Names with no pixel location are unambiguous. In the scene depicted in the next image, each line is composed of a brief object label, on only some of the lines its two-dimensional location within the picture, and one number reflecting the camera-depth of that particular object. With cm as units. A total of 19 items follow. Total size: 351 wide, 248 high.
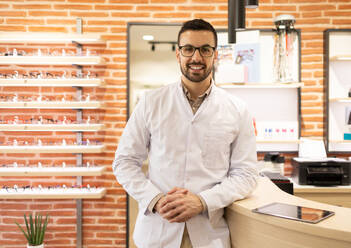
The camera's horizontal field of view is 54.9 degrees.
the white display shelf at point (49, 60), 324
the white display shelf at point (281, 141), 340
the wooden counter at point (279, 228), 122
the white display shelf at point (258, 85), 331
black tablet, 130
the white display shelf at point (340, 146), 363
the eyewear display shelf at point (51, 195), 325
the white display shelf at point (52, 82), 323
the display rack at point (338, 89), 359
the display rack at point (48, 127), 325
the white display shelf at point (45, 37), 325
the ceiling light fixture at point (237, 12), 198
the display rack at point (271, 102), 358
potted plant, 327
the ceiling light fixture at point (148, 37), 363
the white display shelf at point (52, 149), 326
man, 157
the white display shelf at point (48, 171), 325
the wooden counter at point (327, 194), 304
